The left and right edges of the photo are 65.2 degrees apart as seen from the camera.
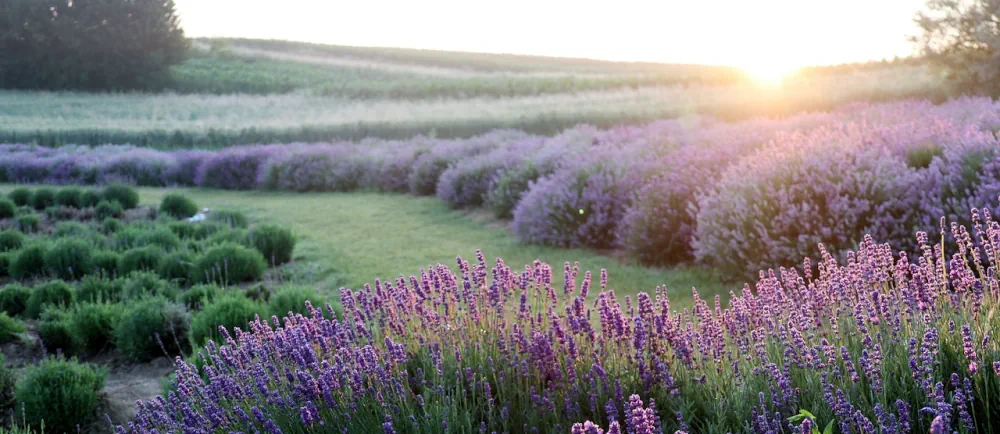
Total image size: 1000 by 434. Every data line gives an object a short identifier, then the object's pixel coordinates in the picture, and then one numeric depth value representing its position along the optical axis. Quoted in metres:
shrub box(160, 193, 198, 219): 11.55
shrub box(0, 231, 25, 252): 8.73
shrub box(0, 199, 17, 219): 11.34
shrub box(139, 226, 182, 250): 8.57
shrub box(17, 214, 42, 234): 10.04
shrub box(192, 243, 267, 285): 7.29
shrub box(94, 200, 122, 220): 11.15
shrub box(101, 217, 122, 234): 9.91
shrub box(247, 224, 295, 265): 8.33
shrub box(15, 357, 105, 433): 4.02
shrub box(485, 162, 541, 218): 9.99
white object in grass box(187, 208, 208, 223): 10.77
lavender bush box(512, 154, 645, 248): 7.88
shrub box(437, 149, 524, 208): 11.24
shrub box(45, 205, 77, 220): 11.26
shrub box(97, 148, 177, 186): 17.80
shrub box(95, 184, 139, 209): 12.23
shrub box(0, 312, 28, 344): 5.58
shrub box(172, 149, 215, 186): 17.92
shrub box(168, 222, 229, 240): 9.41
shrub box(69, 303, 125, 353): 5.48
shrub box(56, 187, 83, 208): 12.23
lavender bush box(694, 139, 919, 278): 5.27
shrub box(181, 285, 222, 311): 6.24
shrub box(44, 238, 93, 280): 7.63
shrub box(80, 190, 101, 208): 11.98
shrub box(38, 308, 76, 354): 5.48
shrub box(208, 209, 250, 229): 10.34
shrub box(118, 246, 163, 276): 7.56
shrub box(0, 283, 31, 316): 6.44
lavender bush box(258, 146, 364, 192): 15.23
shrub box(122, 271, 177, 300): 6.43
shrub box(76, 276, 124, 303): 6.61
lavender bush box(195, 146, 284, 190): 16.89
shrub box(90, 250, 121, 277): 7.69
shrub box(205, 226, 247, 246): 8.61
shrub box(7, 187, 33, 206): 12.60
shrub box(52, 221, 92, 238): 9.37
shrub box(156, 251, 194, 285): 7.41
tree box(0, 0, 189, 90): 38.53
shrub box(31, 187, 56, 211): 12.43
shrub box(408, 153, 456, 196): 13.35
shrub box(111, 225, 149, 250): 8.68
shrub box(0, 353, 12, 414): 4.32
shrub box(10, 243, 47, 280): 7.64
